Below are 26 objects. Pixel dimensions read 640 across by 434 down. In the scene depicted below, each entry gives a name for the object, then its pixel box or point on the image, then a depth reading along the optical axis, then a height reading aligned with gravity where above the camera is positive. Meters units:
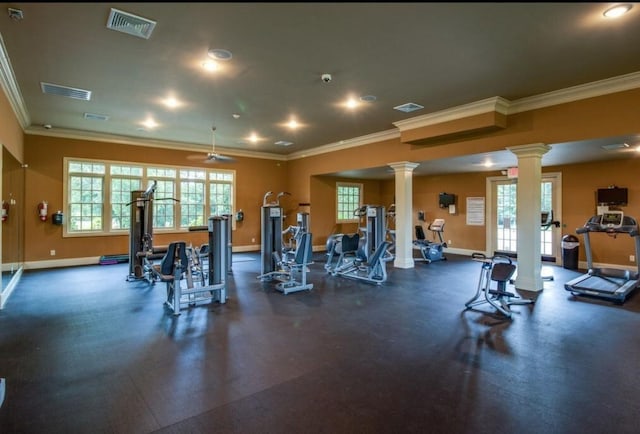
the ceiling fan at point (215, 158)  5.77 +0.99
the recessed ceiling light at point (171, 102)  5.55 +1.89
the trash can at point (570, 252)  7.66 -0.73
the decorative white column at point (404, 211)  7.53 +0.15
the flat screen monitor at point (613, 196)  7.20 +0.49
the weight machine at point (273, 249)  6.17 -0.59
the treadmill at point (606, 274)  5.31 -0.95
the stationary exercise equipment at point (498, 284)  4.58 -0.89
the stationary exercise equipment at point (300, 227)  9.00 -0.25
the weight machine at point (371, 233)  6.98 -0.32
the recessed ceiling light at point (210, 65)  4.13 +1.85
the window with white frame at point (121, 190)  8.48 +0.64
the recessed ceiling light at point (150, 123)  6.90 +1.93
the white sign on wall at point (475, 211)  9.67 +0.21
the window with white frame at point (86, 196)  8.02 +0.48
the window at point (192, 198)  9.51 +0.53
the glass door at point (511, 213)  8.28 +0.15
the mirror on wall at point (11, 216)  5.42 -0.01
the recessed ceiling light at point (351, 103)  5.53 +1.88
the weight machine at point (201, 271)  4.46 -0.75
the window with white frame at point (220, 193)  10.01 +0.71
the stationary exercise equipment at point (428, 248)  8.63 -0.76
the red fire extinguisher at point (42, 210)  7.51 +0.12
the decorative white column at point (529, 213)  5.44 +0.09
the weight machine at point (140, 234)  6.53 -0.34
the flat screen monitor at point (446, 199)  10.23 +0.57
